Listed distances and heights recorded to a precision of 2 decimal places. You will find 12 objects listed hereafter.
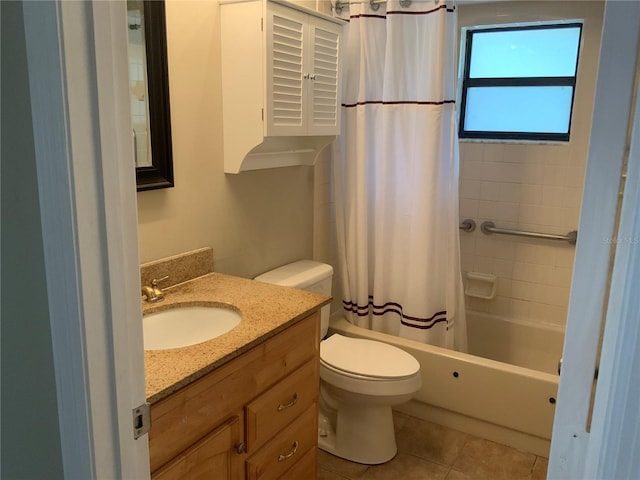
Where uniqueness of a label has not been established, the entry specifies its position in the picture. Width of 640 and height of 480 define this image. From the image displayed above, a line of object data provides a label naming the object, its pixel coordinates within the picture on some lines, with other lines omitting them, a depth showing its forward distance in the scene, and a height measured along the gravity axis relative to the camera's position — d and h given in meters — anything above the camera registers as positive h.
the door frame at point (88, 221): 0.79 -0.15
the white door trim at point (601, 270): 0.62 -0.16
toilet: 2.29 -1.04
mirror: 1.77 +0.08
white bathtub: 2.45 -1.20
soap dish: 3.27 -0.92
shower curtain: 2.52 -0.23
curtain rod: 2.50 +0.54
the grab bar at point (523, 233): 3.02 -0.58
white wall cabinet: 2.03 +0.17
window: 3.01 +0.24
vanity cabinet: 1.37 -0.82
